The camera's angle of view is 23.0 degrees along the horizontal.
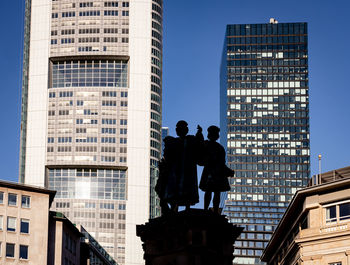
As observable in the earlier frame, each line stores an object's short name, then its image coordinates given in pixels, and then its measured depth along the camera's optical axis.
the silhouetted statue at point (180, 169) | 29.80
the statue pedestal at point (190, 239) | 28.05
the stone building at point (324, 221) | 79.38
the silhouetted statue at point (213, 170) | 30.05
